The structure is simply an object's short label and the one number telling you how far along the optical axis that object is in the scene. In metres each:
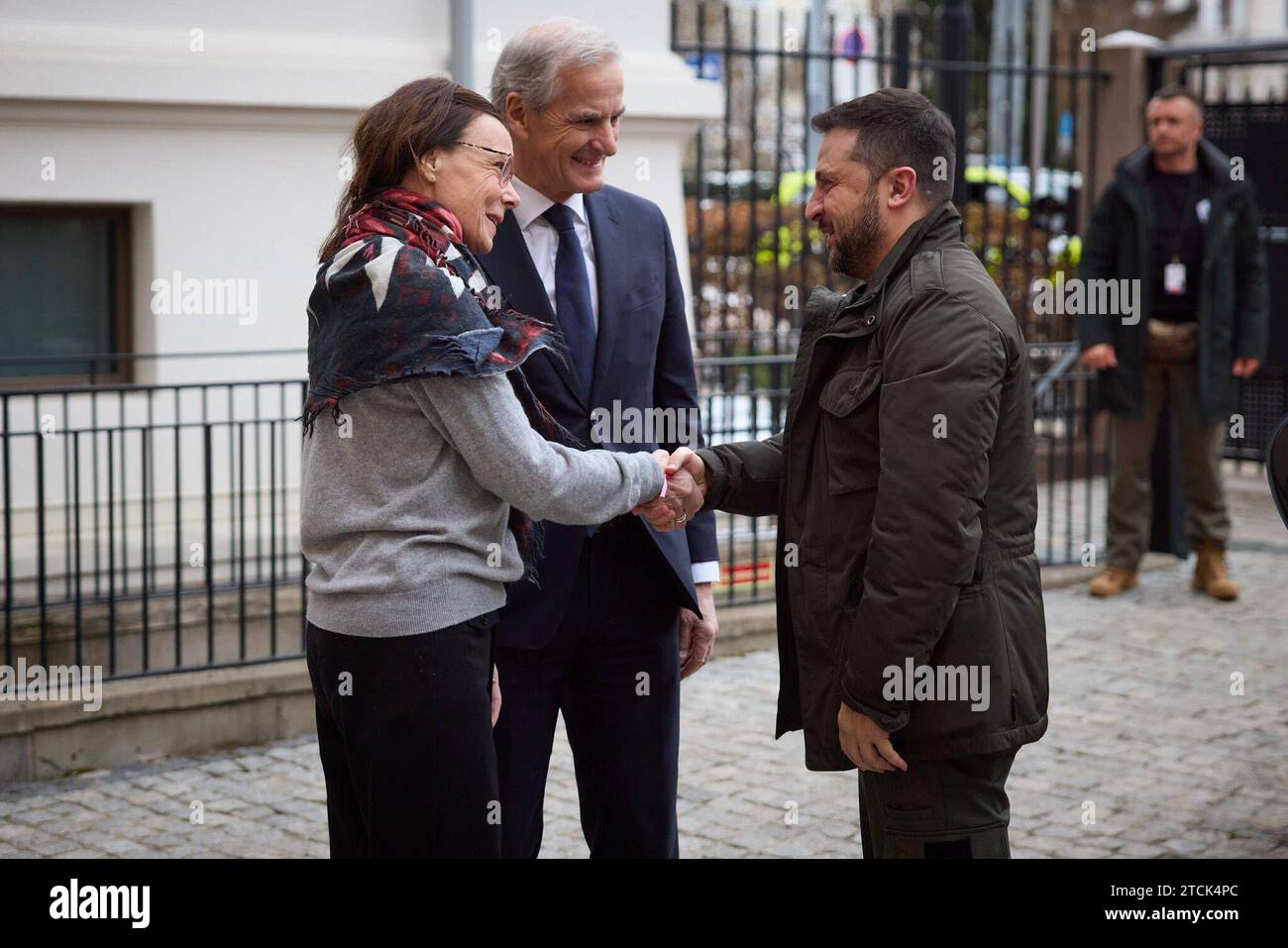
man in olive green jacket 3.19
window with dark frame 7.87
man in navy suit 3.68
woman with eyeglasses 3.01
